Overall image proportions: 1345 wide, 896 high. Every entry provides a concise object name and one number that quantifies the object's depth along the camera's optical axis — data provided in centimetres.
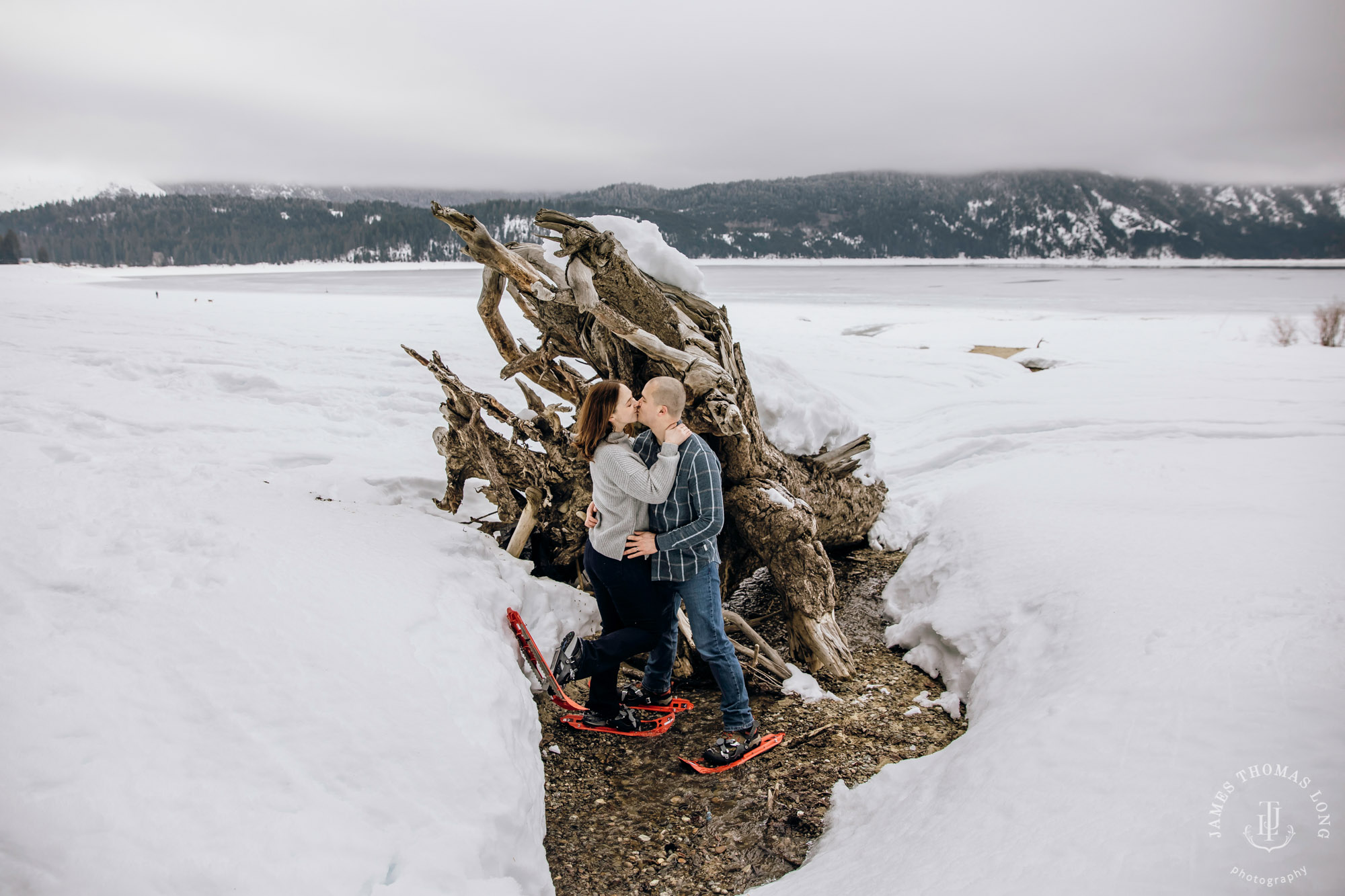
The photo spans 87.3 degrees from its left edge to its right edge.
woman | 340
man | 341
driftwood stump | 486
